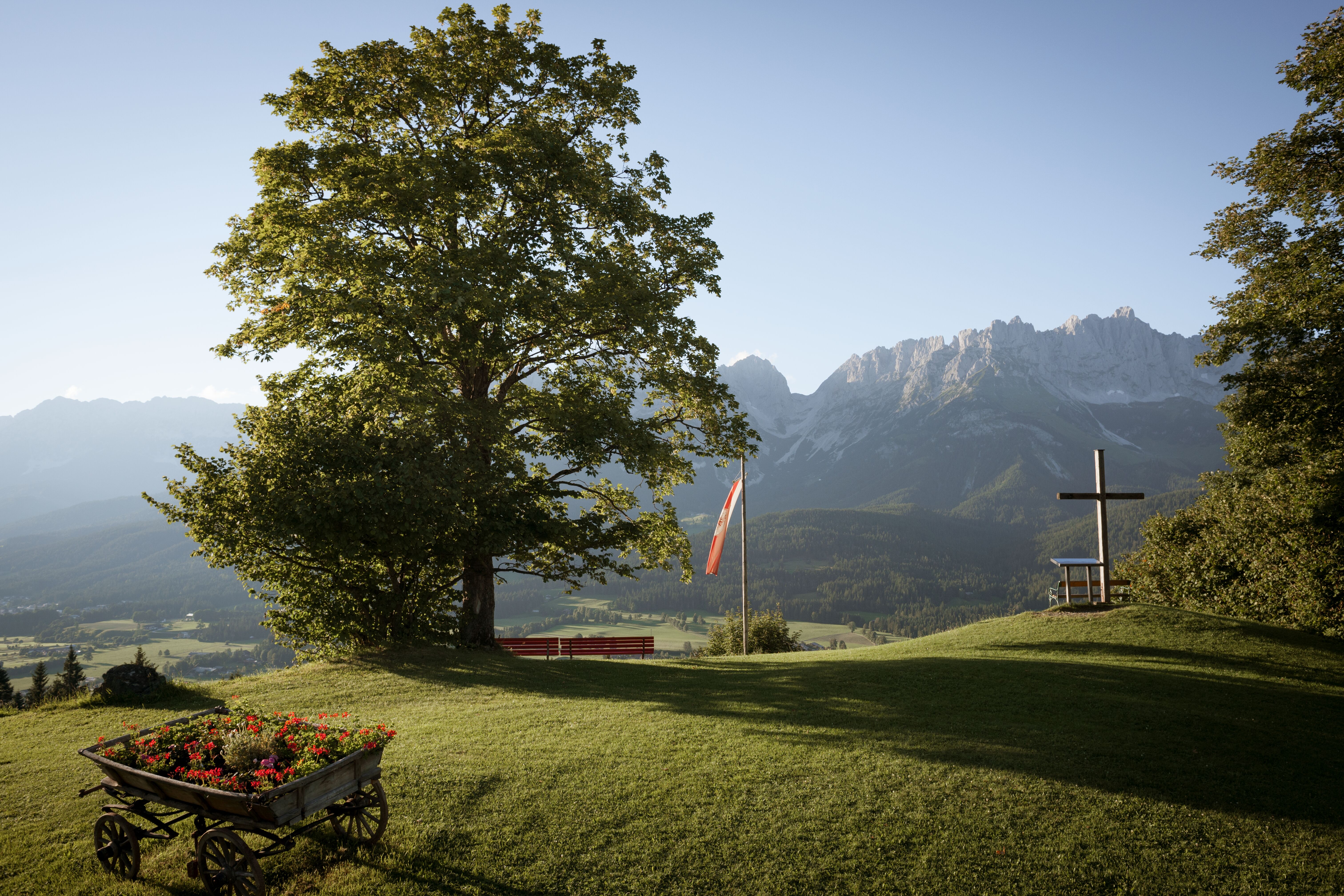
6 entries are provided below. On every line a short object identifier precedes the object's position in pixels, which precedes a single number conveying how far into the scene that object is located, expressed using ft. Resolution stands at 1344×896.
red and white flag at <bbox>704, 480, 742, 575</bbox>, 92.32
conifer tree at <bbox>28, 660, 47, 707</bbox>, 120.37
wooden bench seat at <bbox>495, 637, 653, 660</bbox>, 88.84
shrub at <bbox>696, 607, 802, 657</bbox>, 109.29
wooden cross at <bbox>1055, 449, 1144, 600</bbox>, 73.72
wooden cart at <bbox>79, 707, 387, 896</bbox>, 20.18
